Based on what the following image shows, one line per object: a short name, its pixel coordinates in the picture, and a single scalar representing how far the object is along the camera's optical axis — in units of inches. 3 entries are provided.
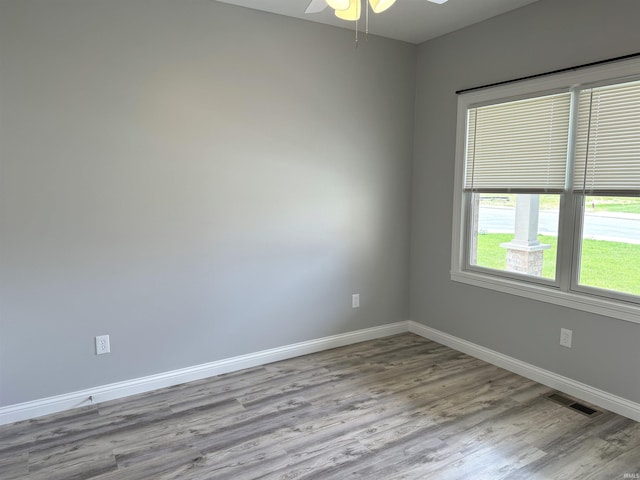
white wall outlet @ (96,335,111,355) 110.2
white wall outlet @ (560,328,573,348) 114.5
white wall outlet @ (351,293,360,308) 152.3
